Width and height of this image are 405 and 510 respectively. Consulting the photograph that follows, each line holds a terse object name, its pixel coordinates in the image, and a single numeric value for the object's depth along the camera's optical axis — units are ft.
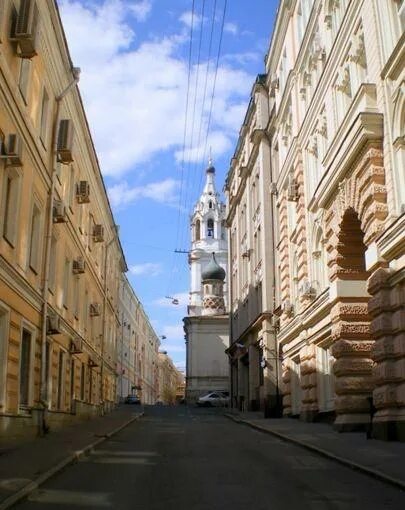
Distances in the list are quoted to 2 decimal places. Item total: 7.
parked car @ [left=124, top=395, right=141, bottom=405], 193.47
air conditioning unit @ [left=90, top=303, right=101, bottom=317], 99.73
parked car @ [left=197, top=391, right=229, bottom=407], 180.75
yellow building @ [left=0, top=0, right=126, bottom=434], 48.88
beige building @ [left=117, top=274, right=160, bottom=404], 204.74
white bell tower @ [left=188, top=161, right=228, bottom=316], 272.92
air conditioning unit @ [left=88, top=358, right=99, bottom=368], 98.99
